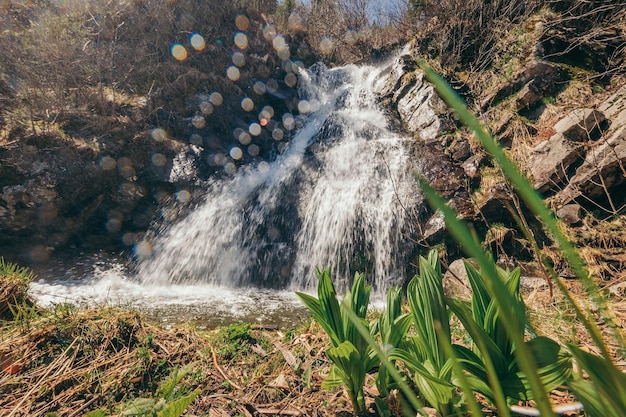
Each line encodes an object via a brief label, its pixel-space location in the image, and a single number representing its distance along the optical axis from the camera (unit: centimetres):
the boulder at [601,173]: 409
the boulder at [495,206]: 505
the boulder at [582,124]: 461
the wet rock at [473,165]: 594
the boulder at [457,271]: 402
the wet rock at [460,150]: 639
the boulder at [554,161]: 466
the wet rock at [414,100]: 760
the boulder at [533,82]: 600
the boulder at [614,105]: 454
